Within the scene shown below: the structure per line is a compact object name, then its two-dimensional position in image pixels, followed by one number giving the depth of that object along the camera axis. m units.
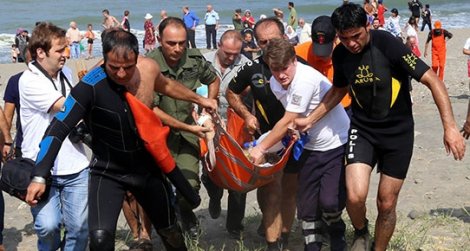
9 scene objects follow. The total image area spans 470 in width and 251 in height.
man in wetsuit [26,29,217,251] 4.71
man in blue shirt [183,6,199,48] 27.38
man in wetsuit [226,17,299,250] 6.14
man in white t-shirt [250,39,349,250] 5.49
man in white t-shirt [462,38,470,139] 6.29
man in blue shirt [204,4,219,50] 29.58
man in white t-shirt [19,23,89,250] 5.28
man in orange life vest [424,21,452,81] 16.06
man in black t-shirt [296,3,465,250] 5.12
